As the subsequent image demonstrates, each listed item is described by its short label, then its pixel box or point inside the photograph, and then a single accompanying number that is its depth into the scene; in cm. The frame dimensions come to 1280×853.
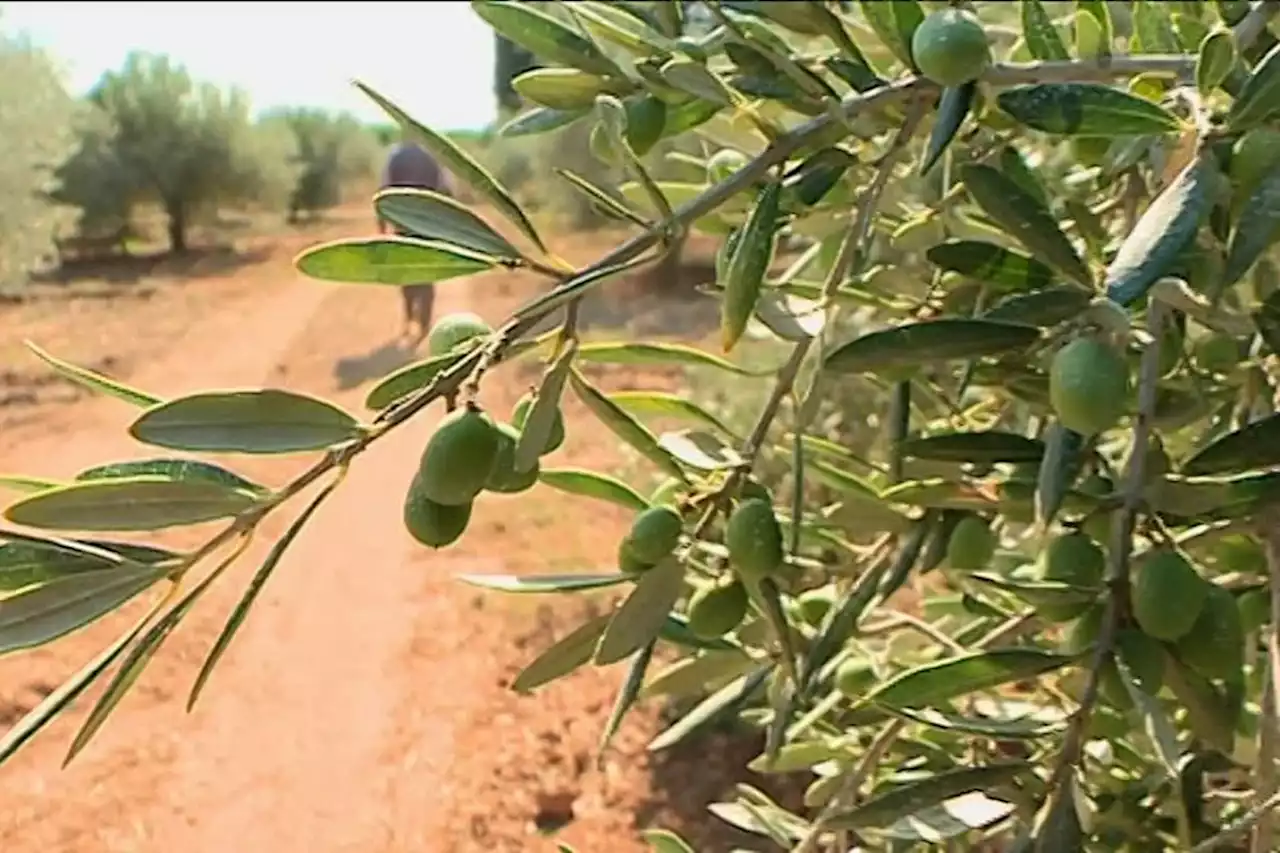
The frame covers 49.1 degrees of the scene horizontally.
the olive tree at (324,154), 1123
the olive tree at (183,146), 844
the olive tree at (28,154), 422
